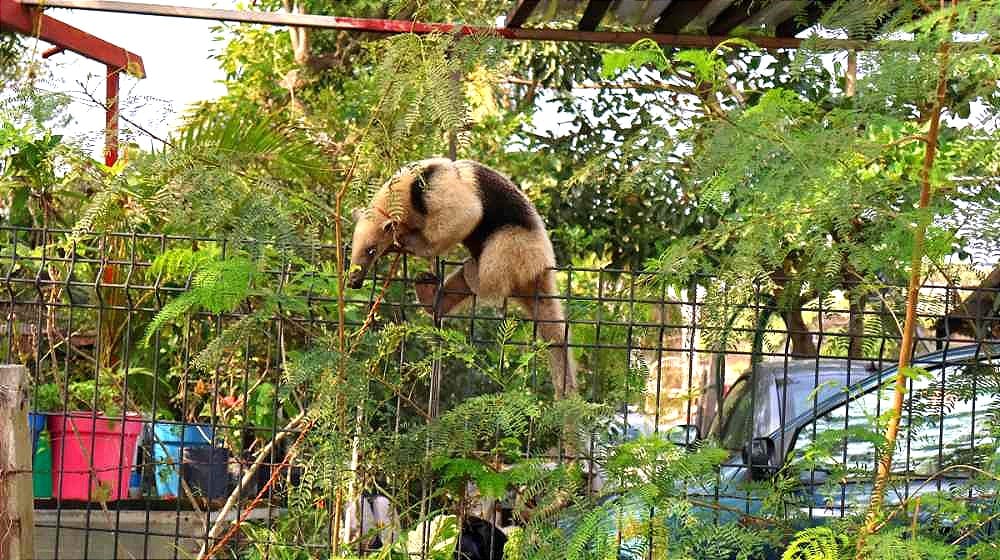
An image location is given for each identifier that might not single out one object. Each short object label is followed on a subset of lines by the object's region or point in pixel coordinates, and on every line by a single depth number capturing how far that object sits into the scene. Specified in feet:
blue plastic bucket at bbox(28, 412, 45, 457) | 15.65
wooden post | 11.76
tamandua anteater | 17.20
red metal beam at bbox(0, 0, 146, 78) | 20.17
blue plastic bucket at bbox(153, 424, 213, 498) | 18.04
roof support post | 11.35
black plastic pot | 18.43
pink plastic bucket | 16.87
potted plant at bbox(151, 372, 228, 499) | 17.92
